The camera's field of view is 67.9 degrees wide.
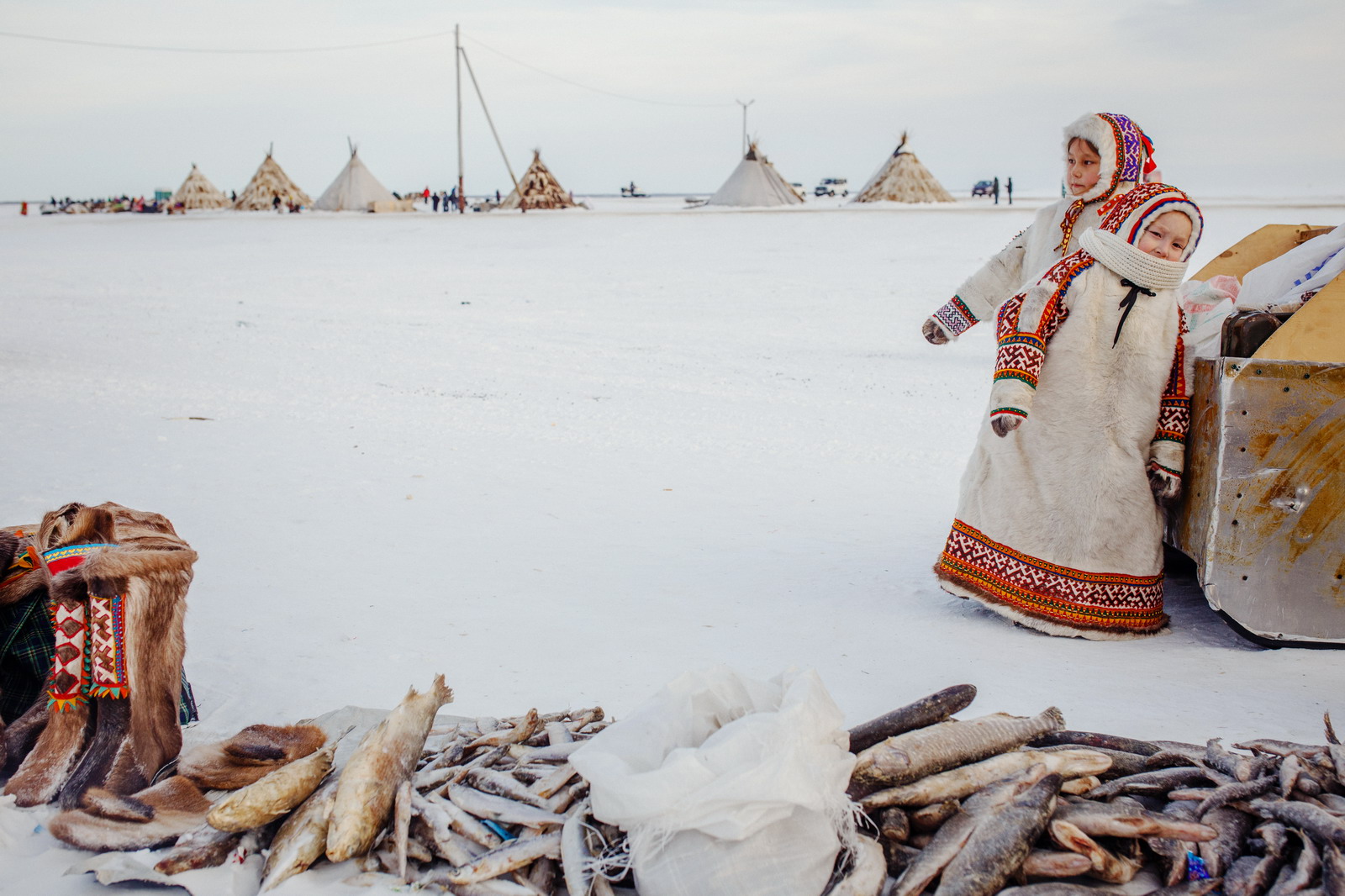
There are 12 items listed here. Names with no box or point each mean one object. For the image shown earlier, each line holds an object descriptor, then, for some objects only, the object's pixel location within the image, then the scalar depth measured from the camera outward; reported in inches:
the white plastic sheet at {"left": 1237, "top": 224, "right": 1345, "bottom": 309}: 122.0
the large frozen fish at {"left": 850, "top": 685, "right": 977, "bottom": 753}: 84.5
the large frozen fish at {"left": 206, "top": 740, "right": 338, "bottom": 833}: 76.2
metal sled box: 108.0
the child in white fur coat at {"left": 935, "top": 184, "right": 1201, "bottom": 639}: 118.0
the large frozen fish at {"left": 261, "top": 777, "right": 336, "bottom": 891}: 72.8
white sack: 68.0
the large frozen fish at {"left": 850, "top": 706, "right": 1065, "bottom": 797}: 77.1
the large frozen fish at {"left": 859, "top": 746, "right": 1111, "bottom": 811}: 76.2
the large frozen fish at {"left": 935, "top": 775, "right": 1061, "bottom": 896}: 67.2
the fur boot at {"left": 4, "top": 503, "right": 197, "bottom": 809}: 83.9
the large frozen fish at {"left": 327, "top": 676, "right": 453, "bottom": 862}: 74.2
